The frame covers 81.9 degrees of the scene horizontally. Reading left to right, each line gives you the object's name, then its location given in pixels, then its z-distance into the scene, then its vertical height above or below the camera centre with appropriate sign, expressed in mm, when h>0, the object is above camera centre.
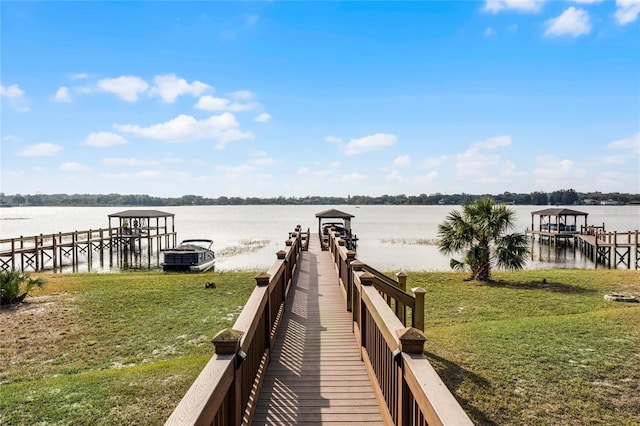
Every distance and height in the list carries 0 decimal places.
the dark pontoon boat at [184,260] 22906 -3410
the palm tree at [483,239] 16828 -1580
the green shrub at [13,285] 12400 -2750
